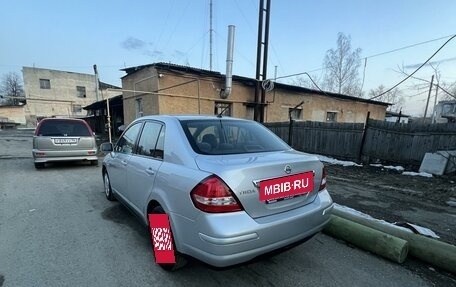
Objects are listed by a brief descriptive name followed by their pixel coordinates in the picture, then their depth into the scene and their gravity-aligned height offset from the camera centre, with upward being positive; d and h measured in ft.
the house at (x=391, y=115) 96.17 +0.14
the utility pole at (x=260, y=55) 44.04 +10.23
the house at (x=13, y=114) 144.36 -5.20
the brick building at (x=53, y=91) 129.90 +8.32
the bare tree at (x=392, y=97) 147.41 +11.99
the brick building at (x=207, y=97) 38.73 +2.79
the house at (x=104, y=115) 62.18 -2.16
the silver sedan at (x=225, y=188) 6.42 -2.22
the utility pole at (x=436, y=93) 109.07 +11.02
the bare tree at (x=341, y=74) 101.50 +16.74
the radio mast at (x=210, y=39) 56.30 +17.18
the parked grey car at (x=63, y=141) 23.97 -3.37
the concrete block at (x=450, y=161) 23.38 -3.94
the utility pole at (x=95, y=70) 44.95 +6.72
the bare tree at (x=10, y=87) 196.75 +13.95
